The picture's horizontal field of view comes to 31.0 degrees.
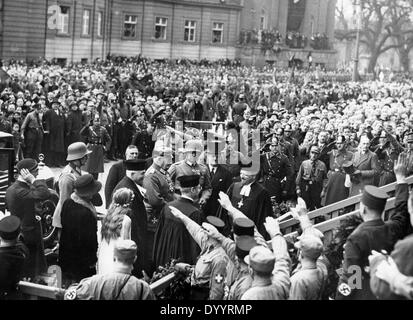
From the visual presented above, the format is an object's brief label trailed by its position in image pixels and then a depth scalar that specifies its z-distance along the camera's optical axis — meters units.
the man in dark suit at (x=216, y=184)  11.08
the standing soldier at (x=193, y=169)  10.90
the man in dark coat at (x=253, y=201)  9.62
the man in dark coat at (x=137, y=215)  9.05
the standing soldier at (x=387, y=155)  12.77
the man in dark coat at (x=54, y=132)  18.84
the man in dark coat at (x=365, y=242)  6.49
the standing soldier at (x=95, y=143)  15.86
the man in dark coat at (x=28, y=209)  8.73
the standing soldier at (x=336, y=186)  12.41
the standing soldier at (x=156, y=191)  9.79
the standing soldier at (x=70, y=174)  9.41
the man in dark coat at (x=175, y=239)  8.38
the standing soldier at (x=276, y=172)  12.62
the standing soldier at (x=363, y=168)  12.15
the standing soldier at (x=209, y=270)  6.92
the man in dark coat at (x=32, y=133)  17.64
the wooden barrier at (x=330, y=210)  9.08
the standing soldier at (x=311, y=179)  12.93
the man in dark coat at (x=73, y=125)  19.23
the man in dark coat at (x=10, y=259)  6.61
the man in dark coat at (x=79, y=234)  8.27
